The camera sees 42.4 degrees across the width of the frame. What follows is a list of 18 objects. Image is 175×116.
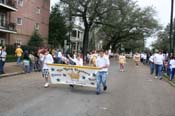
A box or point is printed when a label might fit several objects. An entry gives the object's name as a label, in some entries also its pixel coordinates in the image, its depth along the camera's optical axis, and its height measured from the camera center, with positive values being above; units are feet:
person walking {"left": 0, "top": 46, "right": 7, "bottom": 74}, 43.23 -1.07
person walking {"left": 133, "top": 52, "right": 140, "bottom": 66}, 86.71 -1.57
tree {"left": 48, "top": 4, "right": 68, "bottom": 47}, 114.83 +12.46
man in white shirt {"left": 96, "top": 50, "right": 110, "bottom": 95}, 28.10 -1.92
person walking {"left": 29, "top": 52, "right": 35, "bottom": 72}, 51.38 -1.86
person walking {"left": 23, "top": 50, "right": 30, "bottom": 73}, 48.57 -1.80
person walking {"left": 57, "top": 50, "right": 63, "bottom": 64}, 59.72 -1.16
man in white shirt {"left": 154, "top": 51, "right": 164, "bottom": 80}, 45.77 -1.54
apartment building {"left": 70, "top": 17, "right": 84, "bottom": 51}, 190.83 +13.21
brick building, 85.47 +14.11
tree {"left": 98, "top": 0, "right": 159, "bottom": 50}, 105.34 +17.33
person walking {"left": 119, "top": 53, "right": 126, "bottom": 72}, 62.32 -1.95
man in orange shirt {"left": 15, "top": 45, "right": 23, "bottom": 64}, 57.00 -0.10
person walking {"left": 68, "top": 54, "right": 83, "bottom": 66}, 32.70 -1.05
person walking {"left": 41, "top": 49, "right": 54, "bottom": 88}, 31.56 -1.55
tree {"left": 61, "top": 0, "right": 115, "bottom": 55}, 101.70 +20.81
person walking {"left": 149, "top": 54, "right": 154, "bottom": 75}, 56.09 -3.70
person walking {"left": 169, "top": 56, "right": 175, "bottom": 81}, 43.82 -2.61
